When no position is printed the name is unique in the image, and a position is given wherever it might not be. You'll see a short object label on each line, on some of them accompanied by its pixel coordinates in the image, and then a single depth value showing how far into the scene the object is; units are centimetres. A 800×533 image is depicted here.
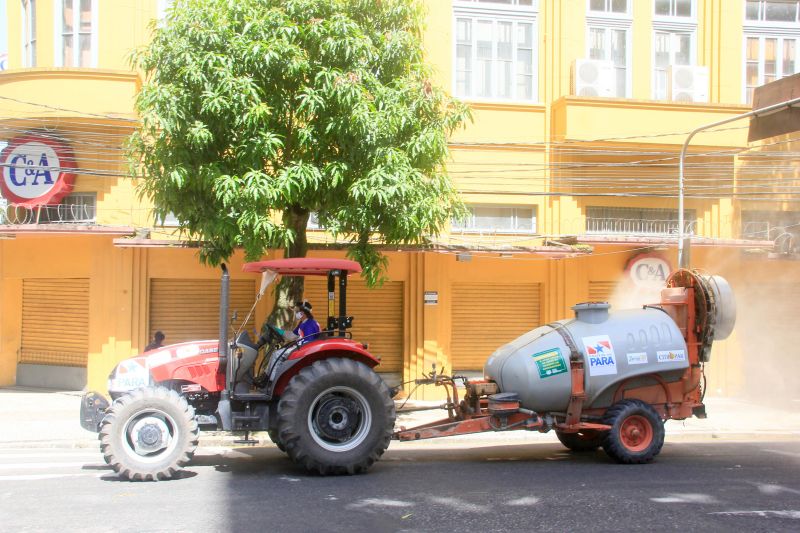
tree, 1162
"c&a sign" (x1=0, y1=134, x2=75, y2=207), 1620
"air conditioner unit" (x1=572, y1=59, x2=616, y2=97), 1766
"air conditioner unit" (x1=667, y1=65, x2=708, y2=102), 1816
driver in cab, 978
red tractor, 871
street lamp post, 1398
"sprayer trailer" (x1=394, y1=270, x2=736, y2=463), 991
